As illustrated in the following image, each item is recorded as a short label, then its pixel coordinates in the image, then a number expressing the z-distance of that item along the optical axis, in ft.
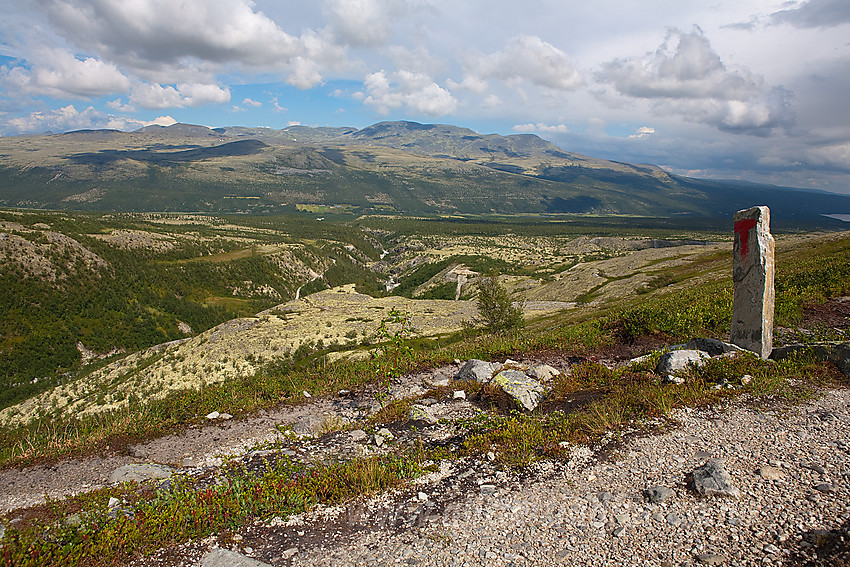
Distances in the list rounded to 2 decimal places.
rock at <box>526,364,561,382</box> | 42.51
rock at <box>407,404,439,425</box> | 36.04
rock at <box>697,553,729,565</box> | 18.06
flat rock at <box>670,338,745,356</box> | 42.65
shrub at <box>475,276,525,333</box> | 110.42
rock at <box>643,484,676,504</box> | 22.83
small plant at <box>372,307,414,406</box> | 44.91
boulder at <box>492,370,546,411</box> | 36.52
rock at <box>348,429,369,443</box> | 33.30
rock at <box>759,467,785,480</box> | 23.20
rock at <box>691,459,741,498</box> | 22.39
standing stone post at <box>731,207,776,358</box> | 41.93
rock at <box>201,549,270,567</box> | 20.18
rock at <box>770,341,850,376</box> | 35.37
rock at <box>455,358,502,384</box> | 42.70
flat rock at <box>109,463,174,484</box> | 28.30
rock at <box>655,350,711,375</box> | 38.91
